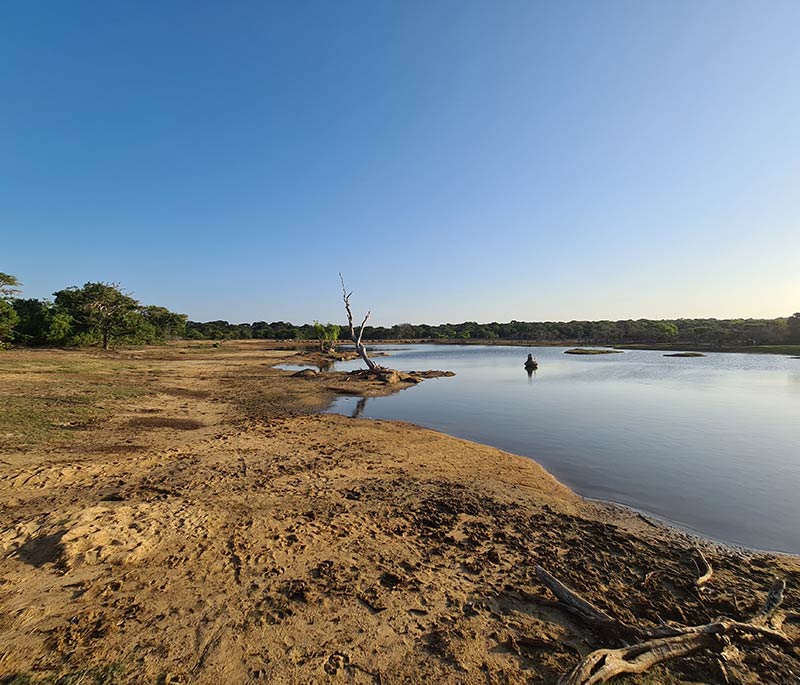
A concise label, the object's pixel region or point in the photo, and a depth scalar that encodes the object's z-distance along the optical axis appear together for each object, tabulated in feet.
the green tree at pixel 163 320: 214.48
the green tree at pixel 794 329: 249.96
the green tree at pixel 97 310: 139.74
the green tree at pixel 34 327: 130.98
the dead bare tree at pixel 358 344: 103.87
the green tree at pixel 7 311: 105.70
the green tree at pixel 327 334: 225.52
